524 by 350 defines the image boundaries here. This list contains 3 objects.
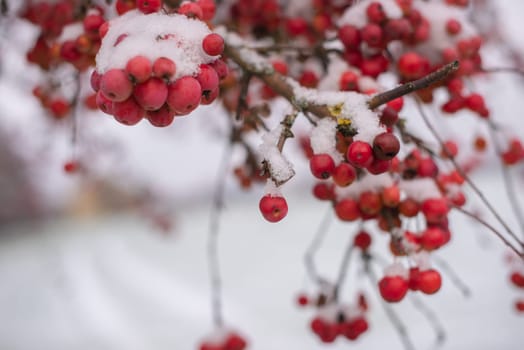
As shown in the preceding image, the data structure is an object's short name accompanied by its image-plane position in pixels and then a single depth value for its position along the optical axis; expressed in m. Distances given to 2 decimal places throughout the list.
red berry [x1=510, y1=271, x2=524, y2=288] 0.79
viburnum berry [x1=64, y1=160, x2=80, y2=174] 0.83
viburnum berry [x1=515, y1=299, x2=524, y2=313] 0.81
